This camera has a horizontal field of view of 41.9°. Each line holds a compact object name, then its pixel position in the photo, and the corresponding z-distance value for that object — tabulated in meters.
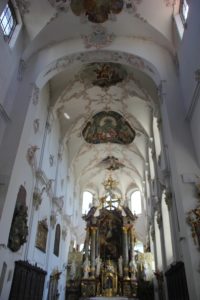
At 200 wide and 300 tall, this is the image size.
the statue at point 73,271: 18.70
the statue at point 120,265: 18.99
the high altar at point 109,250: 18.17
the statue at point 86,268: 18.52
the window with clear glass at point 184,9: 10.32
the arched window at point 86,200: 26.87
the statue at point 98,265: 18.98
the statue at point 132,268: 18.48
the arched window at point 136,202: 26.42
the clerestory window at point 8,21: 10.31
